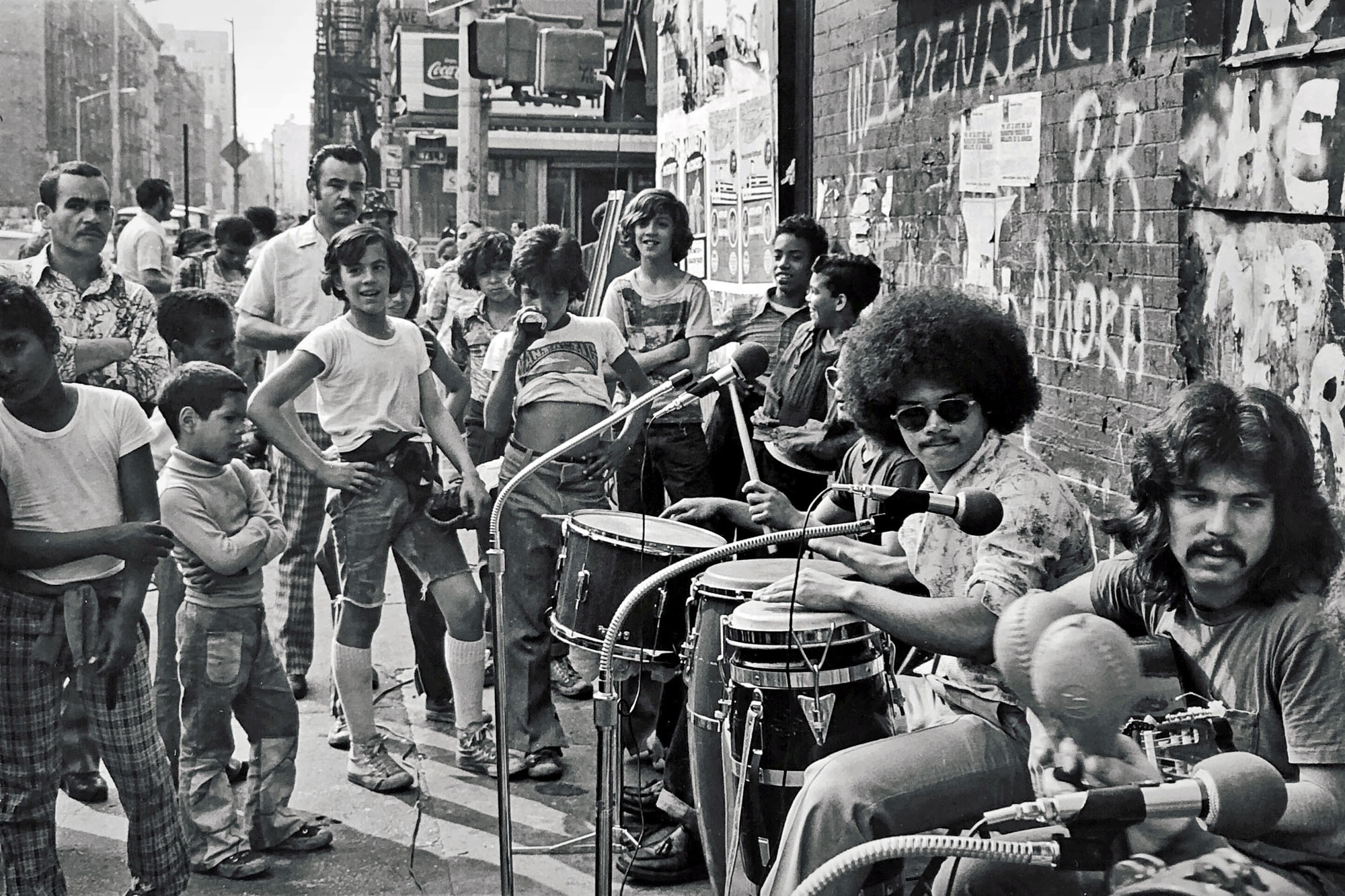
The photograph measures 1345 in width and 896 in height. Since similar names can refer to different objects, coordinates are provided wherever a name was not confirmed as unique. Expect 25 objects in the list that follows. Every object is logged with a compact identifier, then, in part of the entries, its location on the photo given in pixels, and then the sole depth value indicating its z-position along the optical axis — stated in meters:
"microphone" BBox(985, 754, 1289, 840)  1.87
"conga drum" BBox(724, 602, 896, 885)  3.53
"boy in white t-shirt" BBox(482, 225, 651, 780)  5.59
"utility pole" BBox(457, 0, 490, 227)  16.19
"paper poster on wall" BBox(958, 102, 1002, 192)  6.27
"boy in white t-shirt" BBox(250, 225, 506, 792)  5.31
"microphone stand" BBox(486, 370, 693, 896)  3.54
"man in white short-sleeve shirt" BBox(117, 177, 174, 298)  10.30
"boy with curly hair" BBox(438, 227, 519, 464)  6.65
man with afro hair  3.15
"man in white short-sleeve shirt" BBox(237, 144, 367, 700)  6.06
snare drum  4.50
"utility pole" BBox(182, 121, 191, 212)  29.96
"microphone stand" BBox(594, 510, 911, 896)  3.20
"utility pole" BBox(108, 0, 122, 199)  63.00
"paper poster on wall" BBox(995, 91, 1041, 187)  5.85
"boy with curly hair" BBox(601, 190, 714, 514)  6.72
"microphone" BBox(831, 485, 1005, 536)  2.76
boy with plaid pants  3.96
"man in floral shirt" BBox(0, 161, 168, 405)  5.58
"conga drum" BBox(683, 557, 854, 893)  3.88
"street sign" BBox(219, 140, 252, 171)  35.09
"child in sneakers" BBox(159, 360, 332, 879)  4.61
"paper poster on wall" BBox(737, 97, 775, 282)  9.89
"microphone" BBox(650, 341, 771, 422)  3.72
